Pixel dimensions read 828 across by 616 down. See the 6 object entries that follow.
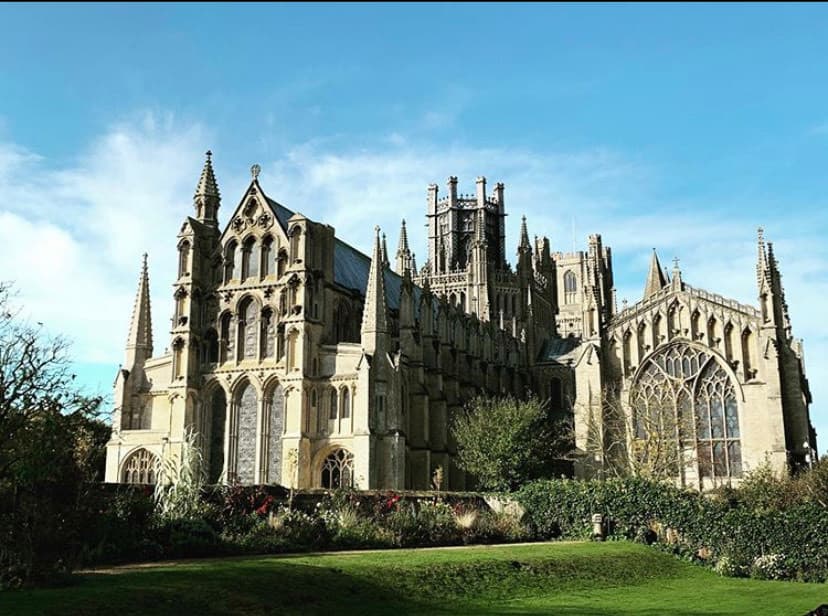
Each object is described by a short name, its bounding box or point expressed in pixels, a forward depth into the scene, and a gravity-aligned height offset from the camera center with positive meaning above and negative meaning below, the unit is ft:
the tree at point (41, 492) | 61.46 +0.38
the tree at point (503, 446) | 156.76 +8.16
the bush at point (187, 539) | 84.23 -3.78
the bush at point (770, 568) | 101.45 -8.22
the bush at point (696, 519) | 104.12 -3.20
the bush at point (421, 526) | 104.01 -3.50
